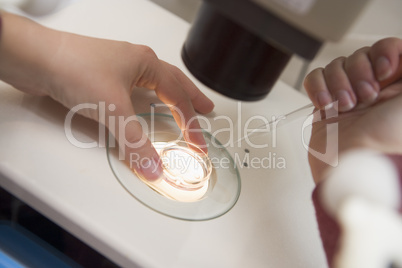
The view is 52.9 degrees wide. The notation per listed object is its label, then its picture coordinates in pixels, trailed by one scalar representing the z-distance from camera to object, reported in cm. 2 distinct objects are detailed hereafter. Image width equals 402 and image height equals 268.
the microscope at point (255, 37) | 21
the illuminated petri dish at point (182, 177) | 33
